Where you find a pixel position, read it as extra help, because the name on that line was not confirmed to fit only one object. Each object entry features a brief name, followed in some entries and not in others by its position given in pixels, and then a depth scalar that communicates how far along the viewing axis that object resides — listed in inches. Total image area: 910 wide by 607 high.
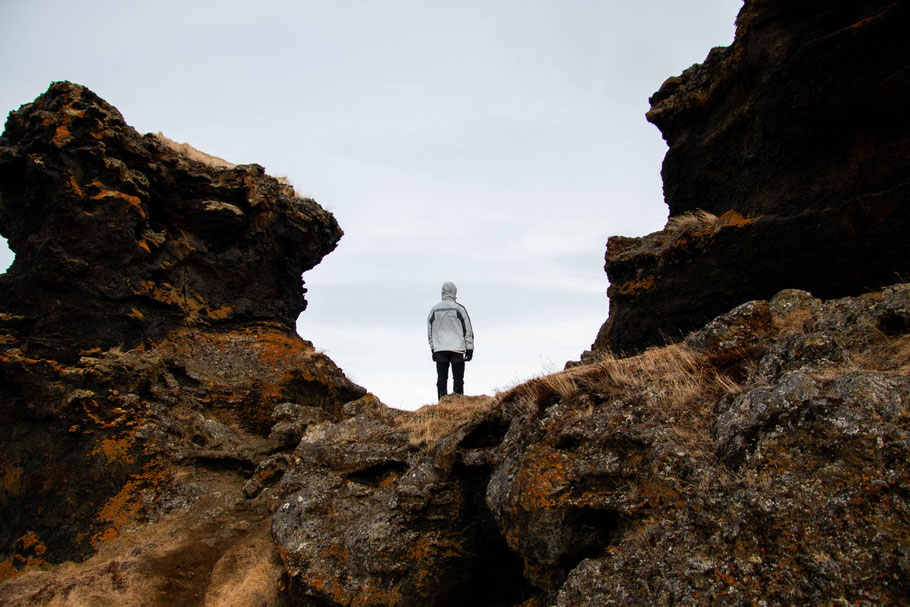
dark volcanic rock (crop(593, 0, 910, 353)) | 285.0
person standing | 509.0
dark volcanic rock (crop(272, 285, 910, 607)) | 150.4
